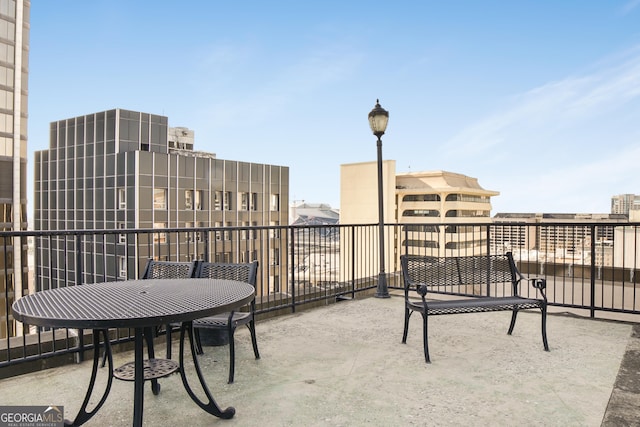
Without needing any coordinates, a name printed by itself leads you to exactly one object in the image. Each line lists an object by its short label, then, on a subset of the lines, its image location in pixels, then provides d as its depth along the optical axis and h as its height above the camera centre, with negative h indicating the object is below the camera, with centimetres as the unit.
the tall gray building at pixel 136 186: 3738 +280
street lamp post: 695 +151
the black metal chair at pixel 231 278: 312 -57
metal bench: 386 -73
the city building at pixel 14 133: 2500 +517
